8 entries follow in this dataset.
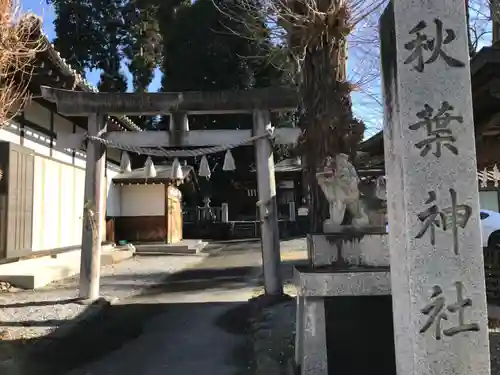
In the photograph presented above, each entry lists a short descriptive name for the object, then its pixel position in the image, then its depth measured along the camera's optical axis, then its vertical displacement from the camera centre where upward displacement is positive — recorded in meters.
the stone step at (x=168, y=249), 19.17 -1.03
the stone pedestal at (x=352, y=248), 4.68 -0.28
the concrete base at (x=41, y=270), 10.13 -1.00
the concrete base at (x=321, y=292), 4.41 -0.66
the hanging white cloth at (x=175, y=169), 11.73 +1.34
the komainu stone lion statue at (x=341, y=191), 4.88 +0.29
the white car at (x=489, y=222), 14.86 -0.18
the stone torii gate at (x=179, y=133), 8.89 +1.72
